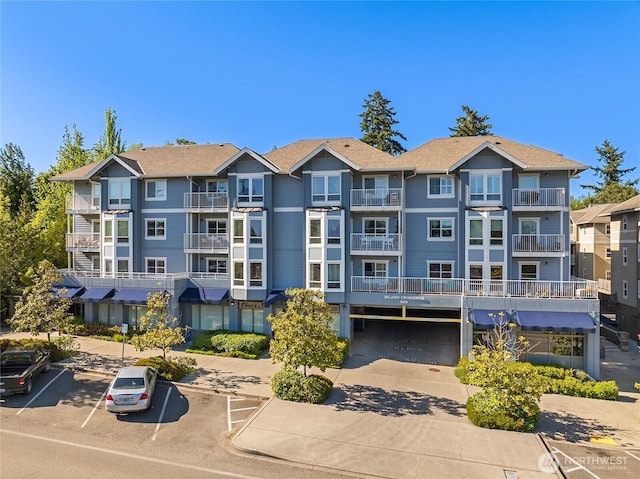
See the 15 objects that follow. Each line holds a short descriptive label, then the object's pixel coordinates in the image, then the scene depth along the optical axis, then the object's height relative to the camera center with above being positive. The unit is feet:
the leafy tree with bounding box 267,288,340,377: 53.57 -14.00
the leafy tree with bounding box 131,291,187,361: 61.36 -15.68
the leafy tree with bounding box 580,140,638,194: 210.38 +40.95
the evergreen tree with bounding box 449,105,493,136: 174.50 +53.58
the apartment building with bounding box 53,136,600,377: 74.49 +0.64
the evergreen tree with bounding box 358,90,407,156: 184.03 +56.76
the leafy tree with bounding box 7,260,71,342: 66.13 -12.54
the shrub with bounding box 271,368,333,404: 52.90 -20.89
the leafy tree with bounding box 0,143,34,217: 144.15 +24.40
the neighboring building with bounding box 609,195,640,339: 100.42 -6.39
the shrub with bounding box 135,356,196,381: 59.31 -20.57
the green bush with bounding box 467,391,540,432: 45.52 -21.67
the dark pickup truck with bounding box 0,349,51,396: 51.70 -18.79
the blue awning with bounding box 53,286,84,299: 85.74 -11.81
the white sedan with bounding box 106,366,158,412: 46.78 -19.12
